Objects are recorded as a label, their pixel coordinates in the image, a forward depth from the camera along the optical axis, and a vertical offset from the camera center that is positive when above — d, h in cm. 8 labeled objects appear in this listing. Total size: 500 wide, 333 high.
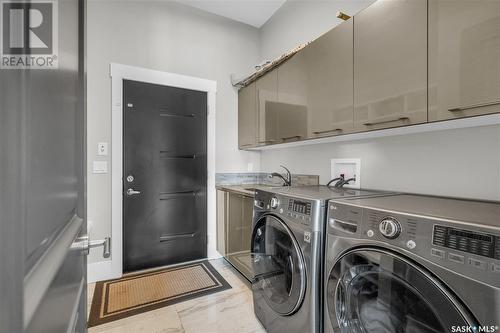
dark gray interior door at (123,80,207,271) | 236 -13
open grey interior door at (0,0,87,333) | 25 -4
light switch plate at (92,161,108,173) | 221 -3
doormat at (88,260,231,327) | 179 -114
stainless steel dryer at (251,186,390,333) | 118 -55
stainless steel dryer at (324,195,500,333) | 65 -35
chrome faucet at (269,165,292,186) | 252 -15
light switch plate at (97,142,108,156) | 223 +15
